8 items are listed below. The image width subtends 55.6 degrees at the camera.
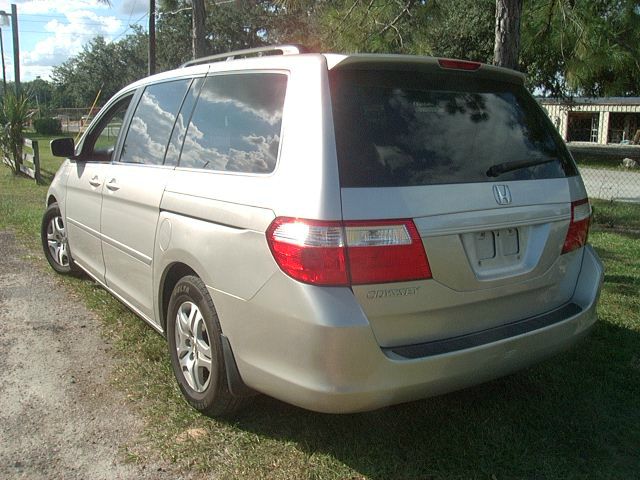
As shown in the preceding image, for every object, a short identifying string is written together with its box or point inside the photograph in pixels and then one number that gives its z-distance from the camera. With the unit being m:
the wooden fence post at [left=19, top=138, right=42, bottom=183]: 13.13
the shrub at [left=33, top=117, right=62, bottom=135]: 40.95
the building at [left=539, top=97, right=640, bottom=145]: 33.19
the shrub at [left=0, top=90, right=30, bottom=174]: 13.98
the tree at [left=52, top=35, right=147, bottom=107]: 56.62
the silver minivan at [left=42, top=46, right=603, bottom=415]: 2.46
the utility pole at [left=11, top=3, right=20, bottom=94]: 21.66
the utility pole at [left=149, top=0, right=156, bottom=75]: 14.89
